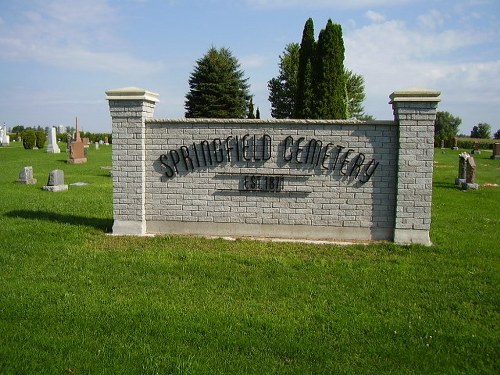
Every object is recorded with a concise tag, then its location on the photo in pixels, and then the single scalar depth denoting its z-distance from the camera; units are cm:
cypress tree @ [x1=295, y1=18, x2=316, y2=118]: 2321
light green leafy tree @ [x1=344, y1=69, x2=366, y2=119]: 5763
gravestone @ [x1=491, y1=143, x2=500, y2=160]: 3267
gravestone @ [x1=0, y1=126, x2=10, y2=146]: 5228
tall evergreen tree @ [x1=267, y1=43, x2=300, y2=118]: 5281
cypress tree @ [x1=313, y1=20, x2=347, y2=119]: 2203
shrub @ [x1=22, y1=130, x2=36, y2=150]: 3891
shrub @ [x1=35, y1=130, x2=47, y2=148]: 3988
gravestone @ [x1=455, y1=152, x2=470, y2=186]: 1579
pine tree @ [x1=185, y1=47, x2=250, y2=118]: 4056
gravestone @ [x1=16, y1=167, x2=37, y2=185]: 1580
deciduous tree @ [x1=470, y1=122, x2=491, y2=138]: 8238
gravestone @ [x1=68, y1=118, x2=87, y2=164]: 2539
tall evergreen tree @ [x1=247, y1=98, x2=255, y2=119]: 4435
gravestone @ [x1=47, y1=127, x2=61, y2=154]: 3461
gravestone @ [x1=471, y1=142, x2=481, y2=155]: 3906
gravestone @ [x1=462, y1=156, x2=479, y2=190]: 1520
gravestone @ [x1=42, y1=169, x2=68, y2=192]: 1406
